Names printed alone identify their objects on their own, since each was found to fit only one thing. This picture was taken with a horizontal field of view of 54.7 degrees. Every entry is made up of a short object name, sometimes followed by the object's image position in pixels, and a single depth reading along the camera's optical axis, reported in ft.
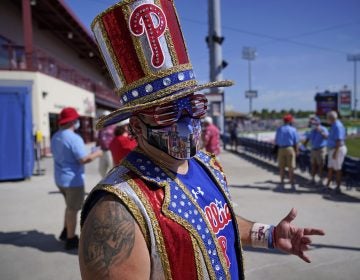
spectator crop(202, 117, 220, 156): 26.84
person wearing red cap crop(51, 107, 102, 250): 15.30
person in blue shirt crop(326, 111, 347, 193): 23.79
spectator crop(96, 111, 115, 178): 23.30
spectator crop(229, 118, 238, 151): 61.37
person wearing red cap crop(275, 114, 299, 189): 27.22
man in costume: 4.26
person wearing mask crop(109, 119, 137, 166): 17.99
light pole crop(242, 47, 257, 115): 136.98
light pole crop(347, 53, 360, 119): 194.06
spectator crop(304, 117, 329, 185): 27.66
